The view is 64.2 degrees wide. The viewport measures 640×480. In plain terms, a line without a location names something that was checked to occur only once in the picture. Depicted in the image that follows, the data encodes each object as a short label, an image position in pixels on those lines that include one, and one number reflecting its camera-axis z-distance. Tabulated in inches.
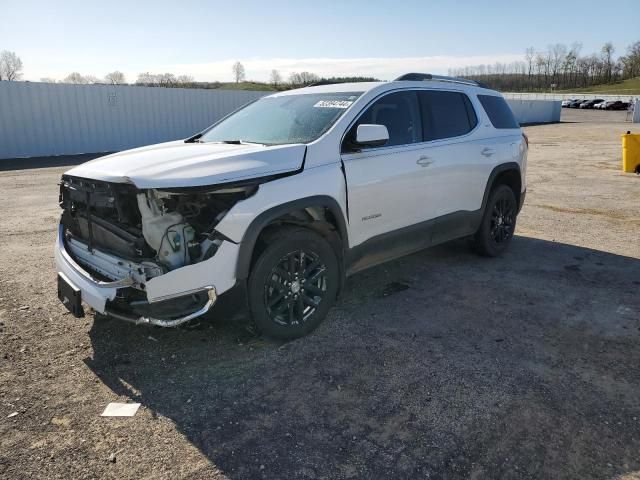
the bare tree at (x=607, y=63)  4820.4
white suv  128.4
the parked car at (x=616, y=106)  2655.0
